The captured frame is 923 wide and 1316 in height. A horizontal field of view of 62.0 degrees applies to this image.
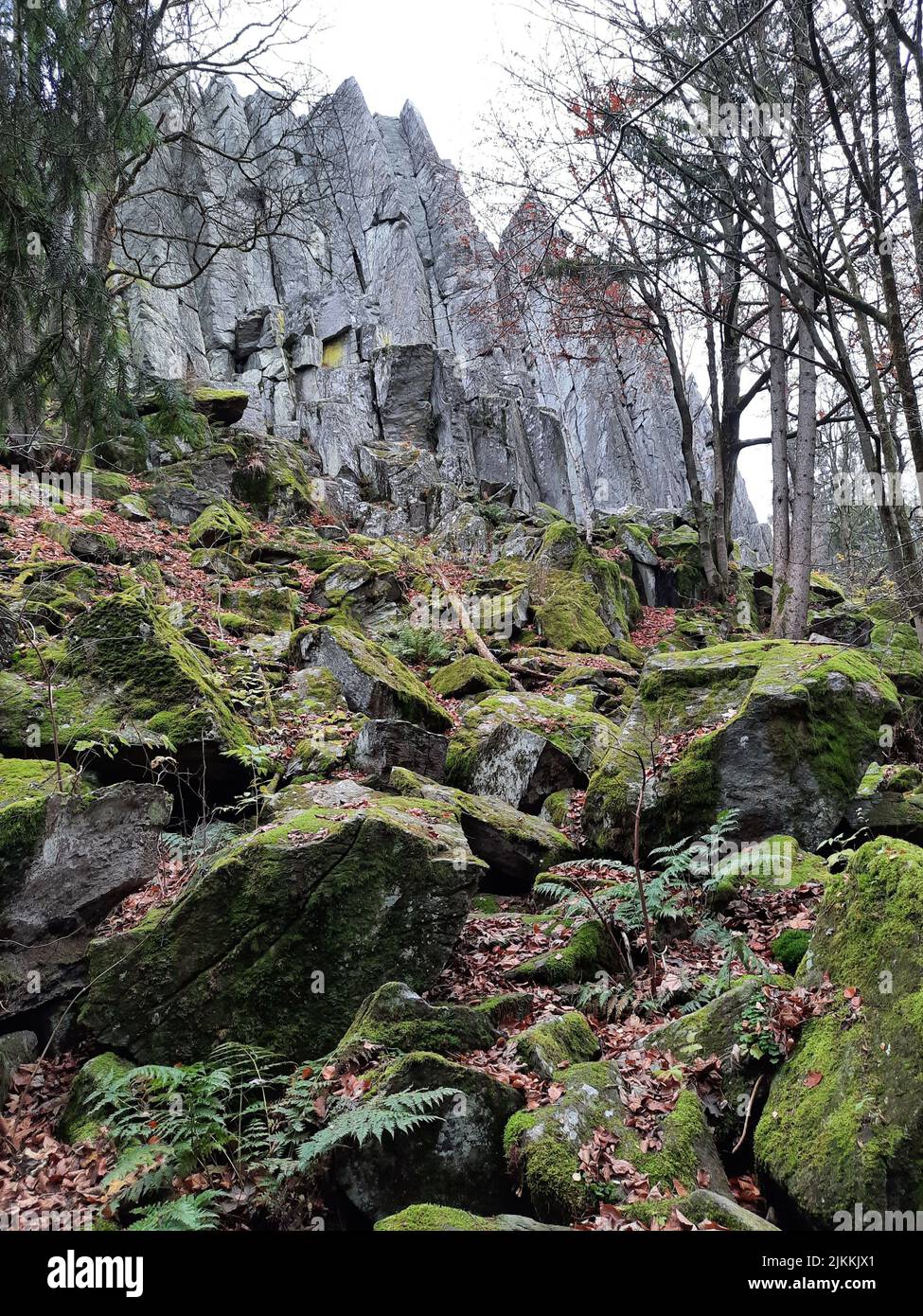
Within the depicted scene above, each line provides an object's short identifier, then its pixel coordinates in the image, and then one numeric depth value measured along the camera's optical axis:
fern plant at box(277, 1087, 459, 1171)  3.20
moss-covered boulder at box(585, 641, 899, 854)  6.05
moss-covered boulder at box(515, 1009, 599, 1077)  3.87
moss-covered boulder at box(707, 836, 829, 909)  5.19
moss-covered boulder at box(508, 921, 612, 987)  4.97
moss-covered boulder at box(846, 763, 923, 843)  5.71
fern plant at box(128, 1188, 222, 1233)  3.03
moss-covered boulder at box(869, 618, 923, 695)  9.28
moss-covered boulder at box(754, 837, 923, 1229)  2.83
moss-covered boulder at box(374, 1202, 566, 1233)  2.81
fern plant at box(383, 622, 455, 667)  11.20
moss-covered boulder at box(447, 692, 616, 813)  7.61
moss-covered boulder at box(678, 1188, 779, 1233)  2.73
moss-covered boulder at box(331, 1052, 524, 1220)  3.38
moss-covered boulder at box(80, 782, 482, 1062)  4.40
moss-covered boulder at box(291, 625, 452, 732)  8.45
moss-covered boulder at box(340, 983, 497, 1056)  4.02
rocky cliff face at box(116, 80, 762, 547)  21.64
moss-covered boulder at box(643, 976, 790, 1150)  3.58
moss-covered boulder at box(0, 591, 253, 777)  6.24
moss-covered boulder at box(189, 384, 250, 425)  16.94
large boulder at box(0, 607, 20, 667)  7.04
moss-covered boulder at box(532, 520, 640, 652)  13.54
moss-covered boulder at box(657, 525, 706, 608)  19.88
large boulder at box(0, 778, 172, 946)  5.01
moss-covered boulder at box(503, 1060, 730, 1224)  3.08
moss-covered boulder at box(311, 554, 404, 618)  12.05
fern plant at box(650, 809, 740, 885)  5.27
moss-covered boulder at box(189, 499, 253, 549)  12.91
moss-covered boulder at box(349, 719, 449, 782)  6.97
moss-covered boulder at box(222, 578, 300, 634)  10.71
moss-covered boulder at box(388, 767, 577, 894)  6.35
